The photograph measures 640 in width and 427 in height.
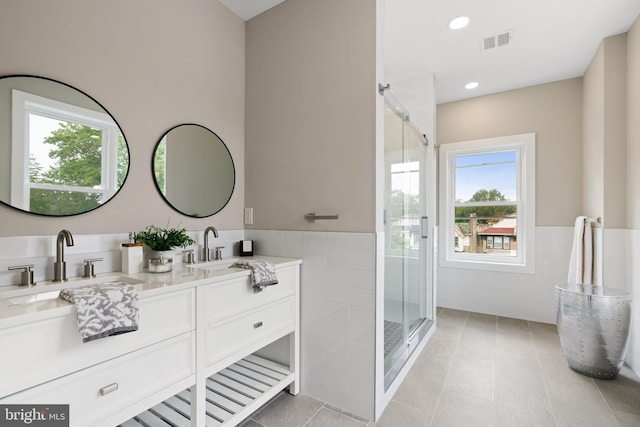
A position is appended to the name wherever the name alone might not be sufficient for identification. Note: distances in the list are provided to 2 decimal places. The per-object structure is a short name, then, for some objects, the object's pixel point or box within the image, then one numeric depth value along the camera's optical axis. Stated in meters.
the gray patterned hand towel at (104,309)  0.93
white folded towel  2.70
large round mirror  1.21
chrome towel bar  1.85
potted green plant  1.49
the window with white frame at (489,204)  3.46
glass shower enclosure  2.11
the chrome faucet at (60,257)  1.24
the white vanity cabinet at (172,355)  0.87
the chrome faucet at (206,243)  1.88
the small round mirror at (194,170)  1.77
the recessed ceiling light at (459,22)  2.30
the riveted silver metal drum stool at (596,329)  2.09
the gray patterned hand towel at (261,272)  1.58
